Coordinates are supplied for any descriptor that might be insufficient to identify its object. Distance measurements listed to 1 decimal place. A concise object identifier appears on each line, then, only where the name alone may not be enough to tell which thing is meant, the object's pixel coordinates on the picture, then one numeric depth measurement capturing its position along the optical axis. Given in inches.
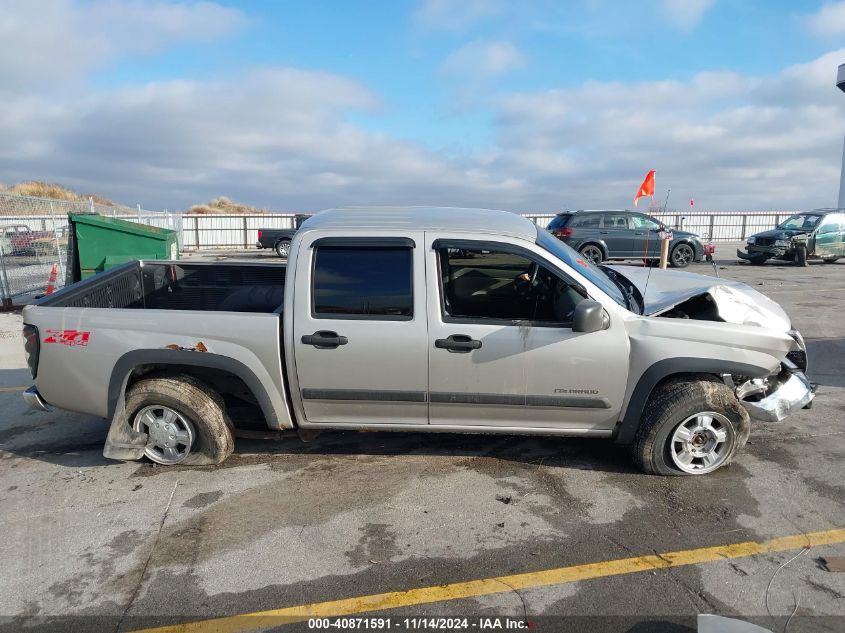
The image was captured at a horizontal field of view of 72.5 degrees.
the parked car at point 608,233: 685.3
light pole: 1300.4
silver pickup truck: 149.0
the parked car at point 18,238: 394.9
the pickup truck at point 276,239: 884.6
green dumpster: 362.3
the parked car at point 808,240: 696.4
